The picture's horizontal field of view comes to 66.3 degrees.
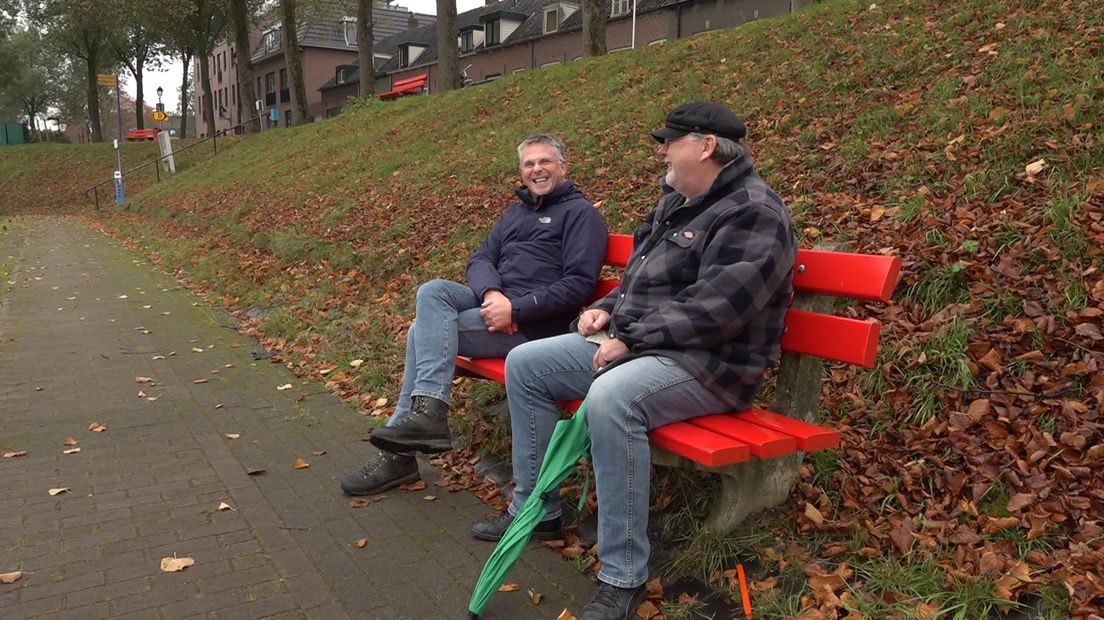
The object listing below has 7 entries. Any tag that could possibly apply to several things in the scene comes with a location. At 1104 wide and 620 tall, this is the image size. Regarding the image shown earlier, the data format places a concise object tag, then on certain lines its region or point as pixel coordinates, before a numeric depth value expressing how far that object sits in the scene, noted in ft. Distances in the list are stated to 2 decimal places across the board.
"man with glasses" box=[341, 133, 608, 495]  12.78
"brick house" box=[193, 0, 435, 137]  182.19
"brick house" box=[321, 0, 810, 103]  93.91
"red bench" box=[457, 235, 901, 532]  9.18
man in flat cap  9.45
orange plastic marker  9.33
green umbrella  9.55
